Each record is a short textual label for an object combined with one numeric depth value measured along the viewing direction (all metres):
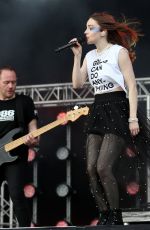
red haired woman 5.89
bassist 6.59
